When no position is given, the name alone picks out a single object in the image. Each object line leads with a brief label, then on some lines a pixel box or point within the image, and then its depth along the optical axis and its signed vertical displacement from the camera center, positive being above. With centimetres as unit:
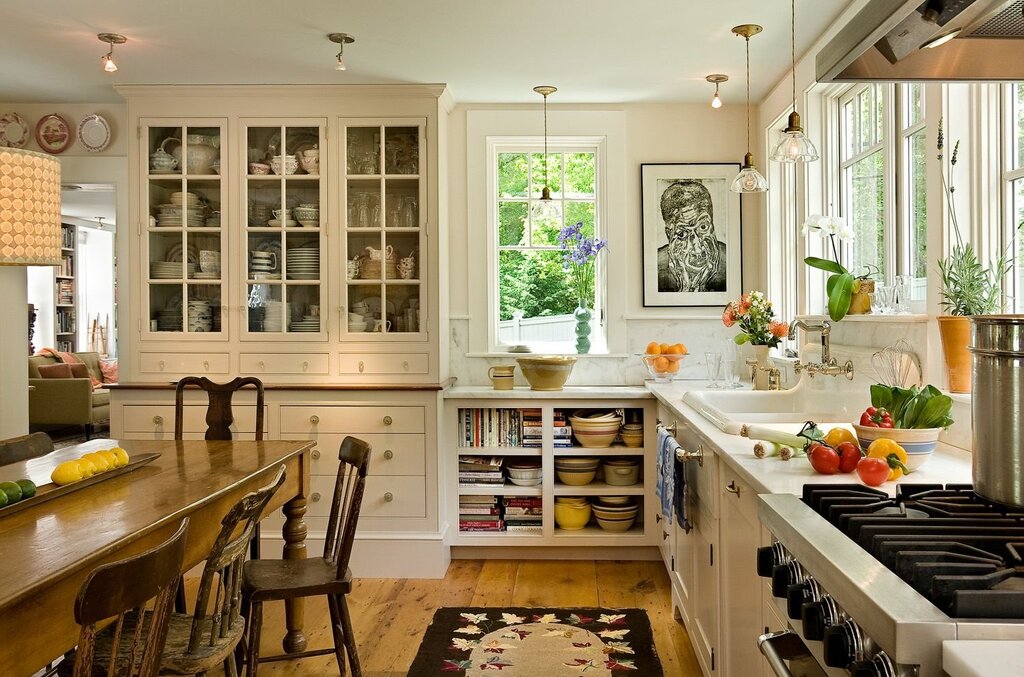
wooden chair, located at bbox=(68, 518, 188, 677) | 137 -47
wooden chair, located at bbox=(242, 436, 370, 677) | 259 -82
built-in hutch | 432 +51
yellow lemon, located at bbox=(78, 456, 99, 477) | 237 -39
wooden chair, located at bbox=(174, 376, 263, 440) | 362 -33
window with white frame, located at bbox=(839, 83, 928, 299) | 279 +59
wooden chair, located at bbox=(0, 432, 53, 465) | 281 -40
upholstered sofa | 793 -66
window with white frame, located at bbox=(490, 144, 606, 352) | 484 +62
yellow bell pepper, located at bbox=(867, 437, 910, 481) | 179 -28
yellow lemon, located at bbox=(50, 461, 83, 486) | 227 -40
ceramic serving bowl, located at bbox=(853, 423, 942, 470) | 189 -26
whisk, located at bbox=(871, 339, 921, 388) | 253 -11
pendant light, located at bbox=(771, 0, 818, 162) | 274 +65
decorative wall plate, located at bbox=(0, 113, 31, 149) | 458 +119
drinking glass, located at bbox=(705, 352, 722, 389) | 424 -17
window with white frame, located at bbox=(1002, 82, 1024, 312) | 221 +43
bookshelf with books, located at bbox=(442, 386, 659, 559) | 437 -74
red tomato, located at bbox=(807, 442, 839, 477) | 186 -30
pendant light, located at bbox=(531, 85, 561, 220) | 484 +75
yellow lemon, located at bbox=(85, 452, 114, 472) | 245 -39
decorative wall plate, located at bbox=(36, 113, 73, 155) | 462 +118
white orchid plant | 281 +23
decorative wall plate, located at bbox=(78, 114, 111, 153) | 461 +118
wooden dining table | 151 -45
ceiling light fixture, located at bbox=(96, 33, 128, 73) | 353 +133
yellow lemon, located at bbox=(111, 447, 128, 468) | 256 -39
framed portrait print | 472 +59
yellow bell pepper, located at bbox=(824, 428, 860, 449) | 200 -27
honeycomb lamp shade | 214 +36
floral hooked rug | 303 -127
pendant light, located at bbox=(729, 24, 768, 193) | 340 +67
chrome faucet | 279 -12
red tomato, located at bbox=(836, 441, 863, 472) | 186 -29
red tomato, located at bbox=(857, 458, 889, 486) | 170 -30
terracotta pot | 217 -5
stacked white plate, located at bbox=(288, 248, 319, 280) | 438 +39
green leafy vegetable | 197 -19
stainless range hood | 131 +55
